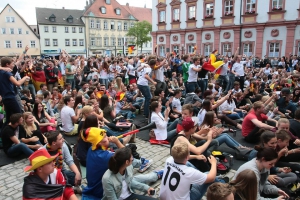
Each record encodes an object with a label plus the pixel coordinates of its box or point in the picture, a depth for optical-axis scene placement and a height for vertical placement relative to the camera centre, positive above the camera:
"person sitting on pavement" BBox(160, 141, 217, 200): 3.20 -1.47
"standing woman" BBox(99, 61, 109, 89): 12.59 -0.59
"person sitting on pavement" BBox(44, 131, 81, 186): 3.94 -1.51
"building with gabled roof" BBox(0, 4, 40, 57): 47.94 +5.28
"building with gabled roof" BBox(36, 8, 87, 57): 51.06 +6.20
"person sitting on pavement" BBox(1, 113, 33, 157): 5.41 -1.64
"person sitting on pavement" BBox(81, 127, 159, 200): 3.59 -1.42
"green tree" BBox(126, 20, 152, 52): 54.00 +6.28
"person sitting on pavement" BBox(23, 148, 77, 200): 2.71 -1.31
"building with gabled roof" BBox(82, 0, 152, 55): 54.44 +7.99
